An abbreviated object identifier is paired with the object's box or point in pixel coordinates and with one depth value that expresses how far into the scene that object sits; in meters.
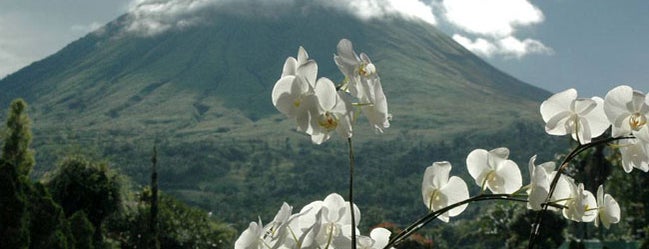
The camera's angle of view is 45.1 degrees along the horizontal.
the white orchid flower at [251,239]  1.16
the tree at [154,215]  18.81
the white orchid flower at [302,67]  1.08
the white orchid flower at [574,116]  1.27
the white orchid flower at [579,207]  1.27
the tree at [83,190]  20.19
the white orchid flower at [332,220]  1.15
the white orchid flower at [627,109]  1.21
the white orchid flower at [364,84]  1.10
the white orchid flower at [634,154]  1.27
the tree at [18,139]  24.09
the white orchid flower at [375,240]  1.22
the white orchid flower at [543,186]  1.19
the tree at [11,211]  10.16
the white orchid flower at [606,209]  1.33
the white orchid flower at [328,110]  1.08
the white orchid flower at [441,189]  1.25
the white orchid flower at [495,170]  1.26
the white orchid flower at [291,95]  1.08
